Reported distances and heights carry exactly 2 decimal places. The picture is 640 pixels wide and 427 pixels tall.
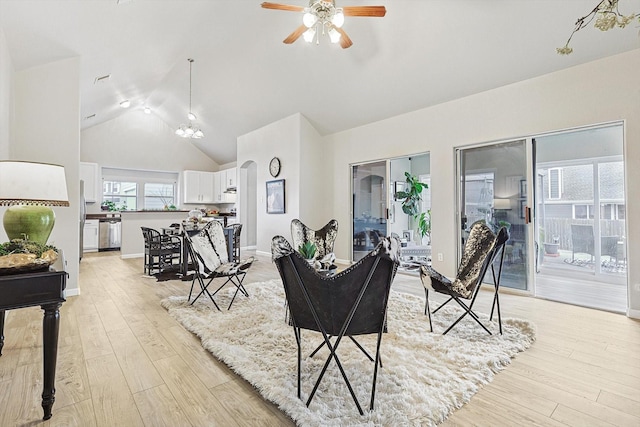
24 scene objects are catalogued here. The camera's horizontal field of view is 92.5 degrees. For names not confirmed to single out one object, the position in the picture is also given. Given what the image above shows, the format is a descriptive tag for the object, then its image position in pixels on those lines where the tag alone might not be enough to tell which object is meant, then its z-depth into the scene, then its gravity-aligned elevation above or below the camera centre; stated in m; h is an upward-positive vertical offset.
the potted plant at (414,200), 6.09 +0.37
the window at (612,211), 5.01 +0.14
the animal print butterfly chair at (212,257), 3.31 -0.46
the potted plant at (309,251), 3.34 -0.36
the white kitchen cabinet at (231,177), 8.77 +1.19
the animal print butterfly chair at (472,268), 2.53 -0.45
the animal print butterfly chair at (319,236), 4.23 -0.25
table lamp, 1.72 +0.12
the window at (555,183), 5.79 +0.70
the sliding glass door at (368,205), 5.71 +0.26
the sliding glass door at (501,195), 3.94 +0.33
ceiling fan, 2.58 +1.77
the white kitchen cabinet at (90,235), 7.63 -0.45
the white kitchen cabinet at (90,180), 7.90 +0.97
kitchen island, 6.67 -0.21
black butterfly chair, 1.59 -0.39
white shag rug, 1.59 -0.97
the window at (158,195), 9.34 +0.70
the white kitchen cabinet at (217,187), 9.53 +0.98
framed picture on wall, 6.51 +0.47
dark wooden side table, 1.42 -0.40
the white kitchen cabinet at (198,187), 9.38 +0.97
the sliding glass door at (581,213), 4.91 +0.11
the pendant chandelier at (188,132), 6.15 +1.74
